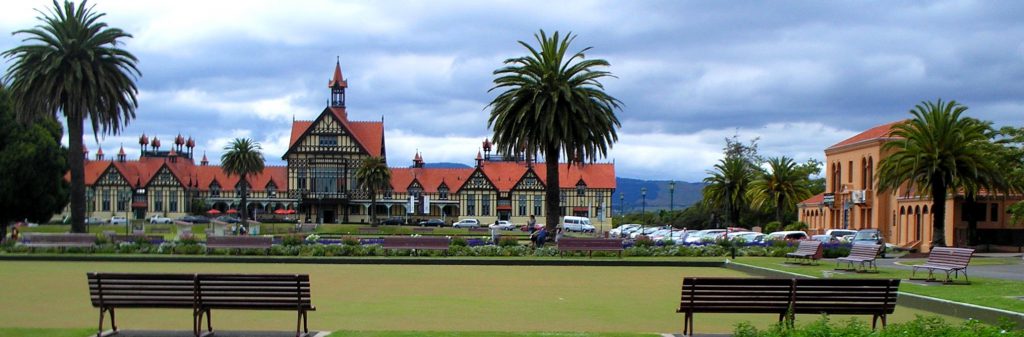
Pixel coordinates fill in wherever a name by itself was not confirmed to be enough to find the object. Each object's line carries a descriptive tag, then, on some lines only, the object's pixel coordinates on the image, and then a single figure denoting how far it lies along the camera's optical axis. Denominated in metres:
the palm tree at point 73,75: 45.16
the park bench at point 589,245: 36.06
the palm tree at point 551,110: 41.44
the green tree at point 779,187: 81.56
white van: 95.50
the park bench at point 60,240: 36.75
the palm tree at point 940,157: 45.28
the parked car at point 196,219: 103.97
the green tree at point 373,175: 95.38
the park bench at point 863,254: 26.78
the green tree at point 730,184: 86.12
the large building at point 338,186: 109.19
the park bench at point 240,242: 36.06
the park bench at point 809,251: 31.82
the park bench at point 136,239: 41.00
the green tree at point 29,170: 58.50
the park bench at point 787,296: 12.84
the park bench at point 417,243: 36.03
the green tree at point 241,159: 91.12
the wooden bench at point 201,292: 12.62
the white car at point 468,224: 99.25
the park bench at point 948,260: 21.64
